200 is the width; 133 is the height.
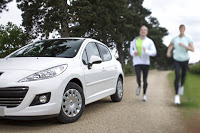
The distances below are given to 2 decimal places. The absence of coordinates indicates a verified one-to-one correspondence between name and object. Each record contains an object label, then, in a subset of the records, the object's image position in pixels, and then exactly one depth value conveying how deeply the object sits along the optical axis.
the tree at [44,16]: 16.62
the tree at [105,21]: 19.20
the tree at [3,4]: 14.86
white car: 4.00
